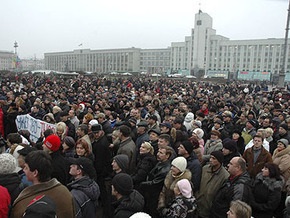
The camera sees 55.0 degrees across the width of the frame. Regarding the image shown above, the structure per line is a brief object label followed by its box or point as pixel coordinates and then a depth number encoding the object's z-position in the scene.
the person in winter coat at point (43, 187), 2.48
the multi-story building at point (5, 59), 140.12
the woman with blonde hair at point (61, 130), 5.86
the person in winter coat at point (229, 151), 4.73
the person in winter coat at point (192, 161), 4.21
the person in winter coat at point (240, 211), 2.62
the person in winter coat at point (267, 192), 3.80
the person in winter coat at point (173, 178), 3.72
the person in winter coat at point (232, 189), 3.62
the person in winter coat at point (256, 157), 4.88
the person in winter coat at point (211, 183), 4.00
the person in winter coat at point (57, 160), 3.84
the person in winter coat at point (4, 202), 2.34
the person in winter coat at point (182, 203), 3.17
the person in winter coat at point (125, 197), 2.96
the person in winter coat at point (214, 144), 5.45
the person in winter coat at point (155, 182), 4.14
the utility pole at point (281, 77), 23.68
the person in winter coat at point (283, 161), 4.43
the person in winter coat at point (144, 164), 4.34
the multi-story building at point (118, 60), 124.19
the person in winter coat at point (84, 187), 3.03
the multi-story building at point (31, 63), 190.71
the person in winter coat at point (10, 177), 2.70
